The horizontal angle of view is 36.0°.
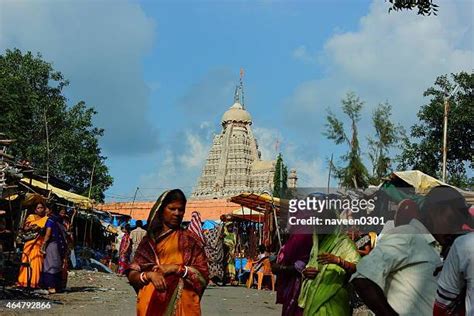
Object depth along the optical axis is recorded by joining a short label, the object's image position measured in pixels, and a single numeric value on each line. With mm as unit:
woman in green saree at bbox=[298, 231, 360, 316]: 5273
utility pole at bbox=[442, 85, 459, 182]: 24000
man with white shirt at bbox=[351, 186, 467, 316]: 3848
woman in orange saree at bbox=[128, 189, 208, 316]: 5301
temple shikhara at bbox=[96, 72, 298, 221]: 67688
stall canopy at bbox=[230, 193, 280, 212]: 17766
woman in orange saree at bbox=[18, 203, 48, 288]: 12516
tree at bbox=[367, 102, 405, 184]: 33000
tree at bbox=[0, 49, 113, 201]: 37312
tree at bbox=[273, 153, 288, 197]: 48047
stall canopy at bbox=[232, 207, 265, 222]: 21812
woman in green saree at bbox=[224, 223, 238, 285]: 20344
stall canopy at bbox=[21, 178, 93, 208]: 19547
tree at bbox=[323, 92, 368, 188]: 32938
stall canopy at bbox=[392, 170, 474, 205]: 11695
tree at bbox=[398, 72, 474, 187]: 31172
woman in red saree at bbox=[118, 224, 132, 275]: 17594
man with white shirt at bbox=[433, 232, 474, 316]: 3218
